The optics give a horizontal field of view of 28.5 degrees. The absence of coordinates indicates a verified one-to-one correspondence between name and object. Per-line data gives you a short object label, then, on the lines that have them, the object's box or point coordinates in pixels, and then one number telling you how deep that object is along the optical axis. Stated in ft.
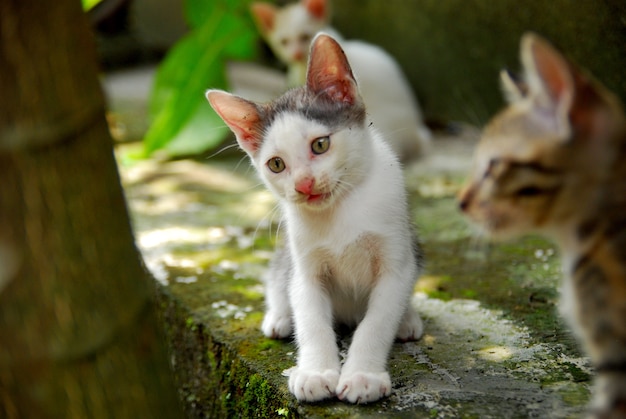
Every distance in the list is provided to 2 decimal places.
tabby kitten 1.80
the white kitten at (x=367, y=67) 3.79
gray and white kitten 2.18
